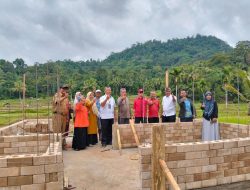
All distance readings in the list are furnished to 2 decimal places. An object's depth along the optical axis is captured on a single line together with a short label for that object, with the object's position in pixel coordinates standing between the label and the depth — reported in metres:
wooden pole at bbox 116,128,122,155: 4.11
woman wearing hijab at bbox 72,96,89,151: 4.33
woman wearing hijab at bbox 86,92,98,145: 4.64
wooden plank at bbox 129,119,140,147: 4.25
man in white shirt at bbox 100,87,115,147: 4.55
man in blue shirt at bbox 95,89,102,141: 4.77
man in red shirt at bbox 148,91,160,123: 4.83
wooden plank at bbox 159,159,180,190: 2.09
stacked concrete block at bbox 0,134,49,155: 3.26
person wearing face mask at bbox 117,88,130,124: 4.75
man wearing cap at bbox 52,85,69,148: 4.28
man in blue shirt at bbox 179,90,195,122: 4.81
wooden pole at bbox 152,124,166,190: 2.42
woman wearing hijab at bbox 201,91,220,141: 4.33
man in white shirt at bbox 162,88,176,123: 4.83
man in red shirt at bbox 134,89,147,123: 4.81
